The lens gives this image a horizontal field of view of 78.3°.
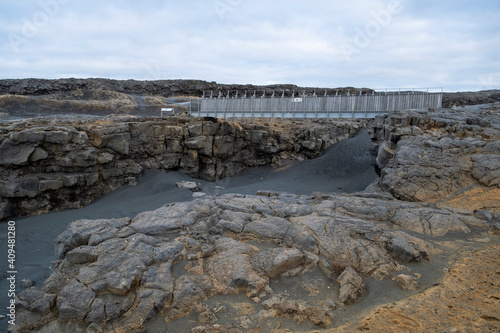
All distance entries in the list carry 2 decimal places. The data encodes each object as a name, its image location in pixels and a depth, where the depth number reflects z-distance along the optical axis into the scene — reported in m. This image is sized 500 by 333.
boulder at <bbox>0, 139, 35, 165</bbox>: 15.34
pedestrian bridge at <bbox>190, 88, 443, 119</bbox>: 21.66
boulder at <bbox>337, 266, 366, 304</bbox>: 5.09
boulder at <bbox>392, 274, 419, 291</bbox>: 5.36
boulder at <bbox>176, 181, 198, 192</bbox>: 20.28
